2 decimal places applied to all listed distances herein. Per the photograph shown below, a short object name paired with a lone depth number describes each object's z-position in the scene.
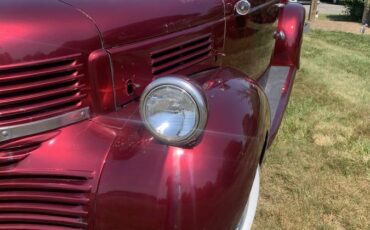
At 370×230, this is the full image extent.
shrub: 15.71
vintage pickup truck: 1.49
